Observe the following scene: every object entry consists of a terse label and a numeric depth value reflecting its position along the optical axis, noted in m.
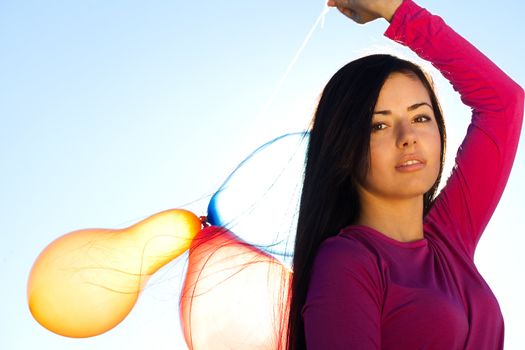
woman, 2.14
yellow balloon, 2.69
